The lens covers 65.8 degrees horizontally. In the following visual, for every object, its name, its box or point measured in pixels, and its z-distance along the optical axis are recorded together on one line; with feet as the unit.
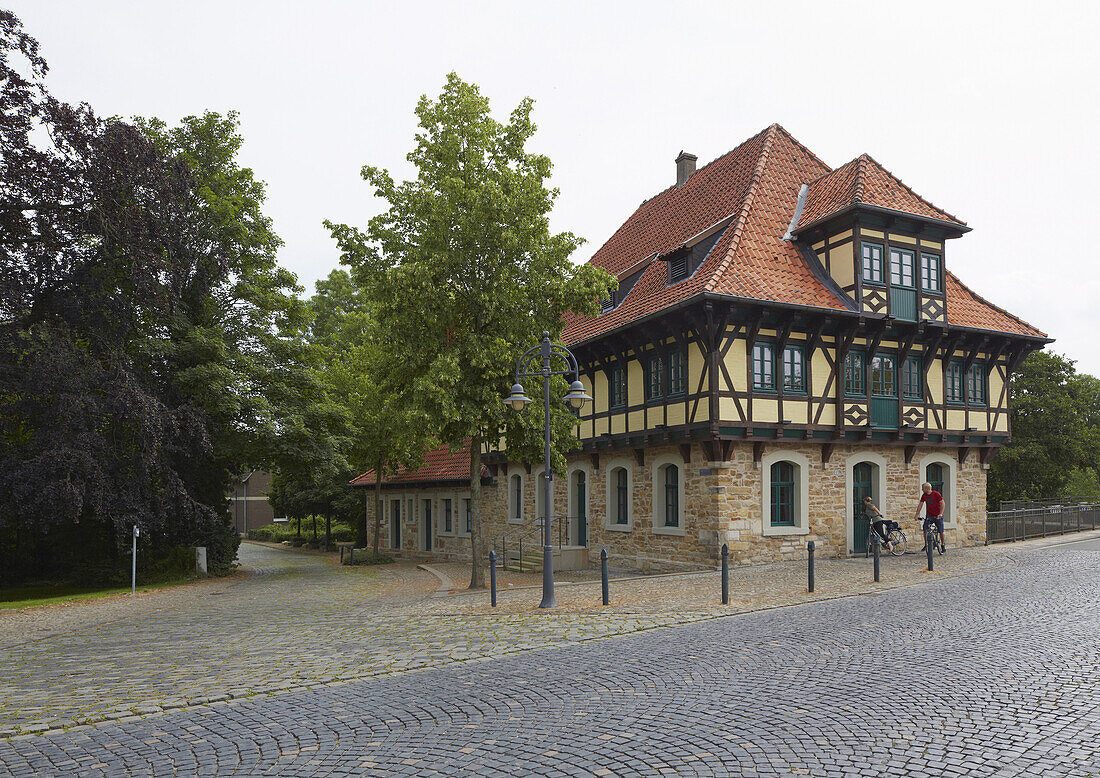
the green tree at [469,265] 56.24
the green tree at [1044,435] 120.78
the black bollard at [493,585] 45.32
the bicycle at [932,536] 57.51
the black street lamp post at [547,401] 46.32
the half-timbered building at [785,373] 64.08
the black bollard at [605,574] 45.55
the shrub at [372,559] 104.54
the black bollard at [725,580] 43.80
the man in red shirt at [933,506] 61.05
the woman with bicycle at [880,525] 66.59
